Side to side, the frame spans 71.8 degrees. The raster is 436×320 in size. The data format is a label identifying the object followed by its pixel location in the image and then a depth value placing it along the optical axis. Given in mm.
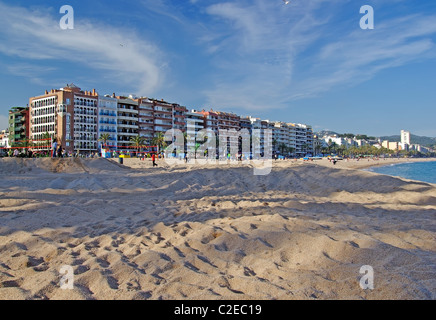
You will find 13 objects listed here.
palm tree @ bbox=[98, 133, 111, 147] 77062
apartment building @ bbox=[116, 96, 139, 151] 84500
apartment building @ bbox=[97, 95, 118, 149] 80562
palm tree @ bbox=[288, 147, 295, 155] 140025
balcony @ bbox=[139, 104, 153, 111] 89031
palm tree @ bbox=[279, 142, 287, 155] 135875
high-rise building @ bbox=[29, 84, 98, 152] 73188
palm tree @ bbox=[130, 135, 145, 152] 81750
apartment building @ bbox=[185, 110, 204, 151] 101250
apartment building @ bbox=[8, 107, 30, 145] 85262
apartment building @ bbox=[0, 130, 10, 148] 106250
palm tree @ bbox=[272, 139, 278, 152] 132050
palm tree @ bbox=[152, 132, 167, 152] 85725
